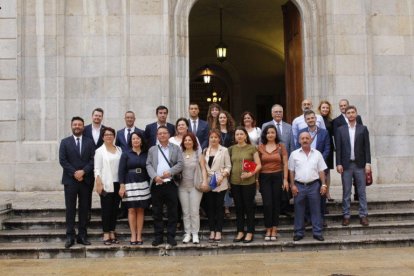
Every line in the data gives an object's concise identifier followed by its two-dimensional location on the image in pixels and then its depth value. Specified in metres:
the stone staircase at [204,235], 7.88
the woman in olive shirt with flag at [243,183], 8.03
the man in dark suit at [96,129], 8.52
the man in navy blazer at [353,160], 8.63
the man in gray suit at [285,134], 8.78
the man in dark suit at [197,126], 8.79
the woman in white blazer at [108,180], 7.90
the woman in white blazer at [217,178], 8.03
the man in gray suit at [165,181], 7.89
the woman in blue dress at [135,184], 7.87
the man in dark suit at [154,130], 8.77
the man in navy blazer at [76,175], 7.95
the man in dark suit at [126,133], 8.64
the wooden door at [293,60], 13.16
